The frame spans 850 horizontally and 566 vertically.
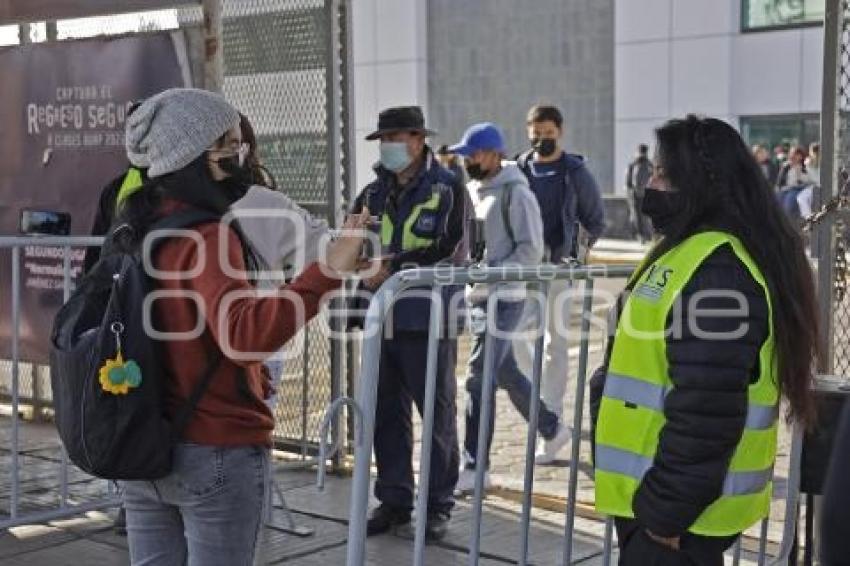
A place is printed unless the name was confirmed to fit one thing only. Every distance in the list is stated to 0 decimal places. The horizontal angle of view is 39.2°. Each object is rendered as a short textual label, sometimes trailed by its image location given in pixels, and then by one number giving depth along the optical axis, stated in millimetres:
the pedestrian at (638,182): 22547
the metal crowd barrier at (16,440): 5223
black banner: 6484
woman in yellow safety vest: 2811
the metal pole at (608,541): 3910
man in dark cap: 5375
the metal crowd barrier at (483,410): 3049
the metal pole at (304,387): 6562
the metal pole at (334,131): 6434
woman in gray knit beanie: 2824
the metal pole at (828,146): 4777
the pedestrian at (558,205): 7102
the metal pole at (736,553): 4059
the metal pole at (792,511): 3873
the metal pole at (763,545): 3897
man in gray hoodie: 6379
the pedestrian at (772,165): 20834
